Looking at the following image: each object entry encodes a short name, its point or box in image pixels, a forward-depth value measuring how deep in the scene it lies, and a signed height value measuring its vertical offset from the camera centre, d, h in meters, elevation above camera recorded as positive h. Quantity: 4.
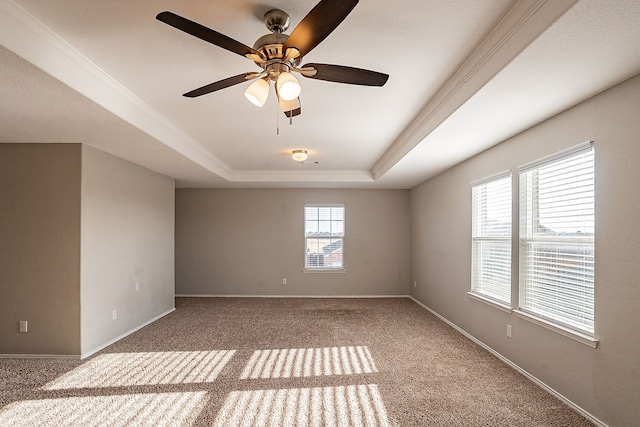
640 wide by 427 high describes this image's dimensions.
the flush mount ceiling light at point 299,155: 5.03 +0.81
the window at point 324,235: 7.68 -0.41
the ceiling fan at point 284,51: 1.57 +0.81
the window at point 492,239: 3.84 -0.25
